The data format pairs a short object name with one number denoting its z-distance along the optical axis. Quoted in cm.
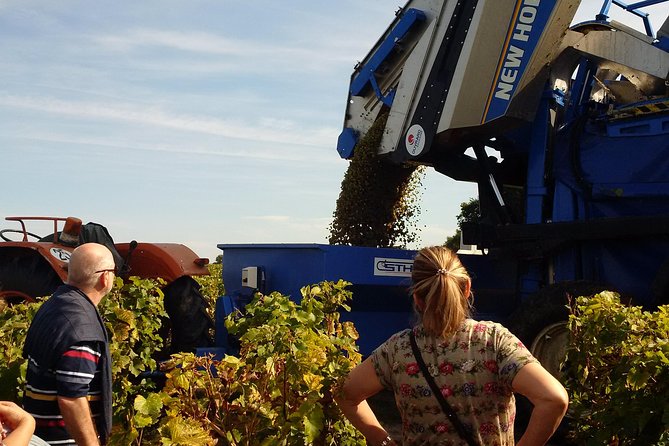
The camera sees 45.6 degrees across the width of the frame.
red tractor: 675
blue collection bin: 619
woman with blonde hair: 252
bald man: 310
